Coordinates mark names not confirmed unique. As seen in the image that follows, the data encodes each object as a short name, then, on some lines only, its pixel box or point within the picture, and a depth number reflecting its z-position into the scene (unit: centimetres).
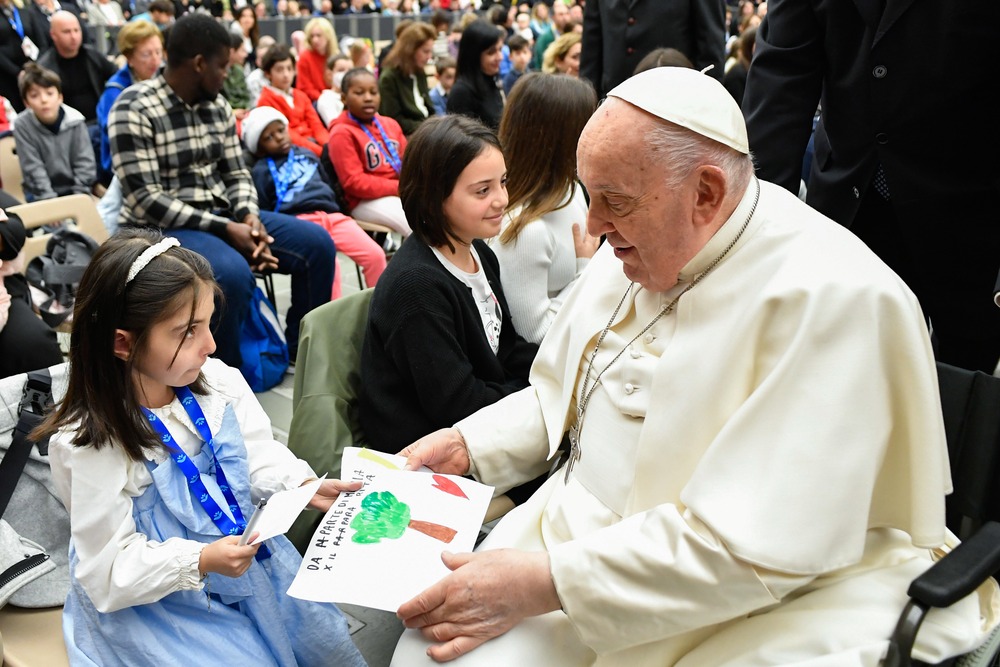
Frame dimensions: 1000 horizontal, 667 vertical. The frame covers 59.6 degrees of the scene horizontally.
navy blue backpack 413
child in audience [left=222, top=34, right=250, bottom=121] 830
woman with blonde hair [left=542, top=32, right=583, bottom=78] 690
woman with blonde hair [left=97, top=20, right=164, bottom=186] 576
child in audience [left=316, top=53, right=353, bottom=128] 763
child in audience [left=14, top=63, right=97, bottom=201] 561
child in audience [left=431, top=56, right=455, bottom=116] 855
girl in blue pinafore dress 163
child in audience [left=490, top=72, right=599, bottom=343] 287
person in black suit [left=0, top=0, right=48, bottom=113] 804
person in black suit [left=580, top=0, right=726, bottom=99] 488
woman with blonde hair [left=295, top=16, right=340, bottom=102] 878
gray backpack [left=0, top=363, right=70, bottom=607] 181
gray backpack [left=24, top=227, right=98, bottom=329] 352
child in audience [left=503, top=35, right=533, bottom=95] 1061
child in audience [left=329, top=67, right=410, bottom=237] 536
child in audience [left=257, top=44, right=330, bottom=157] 688
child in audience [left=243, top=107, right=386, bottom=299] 498
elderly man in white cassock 141
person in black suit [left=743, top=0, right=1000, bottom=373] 223
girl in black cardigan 225
